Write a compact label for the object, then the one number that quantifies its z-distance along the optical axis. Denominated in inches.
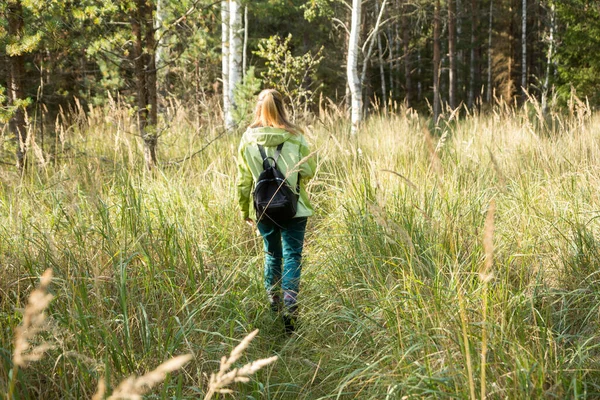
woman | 148.4
